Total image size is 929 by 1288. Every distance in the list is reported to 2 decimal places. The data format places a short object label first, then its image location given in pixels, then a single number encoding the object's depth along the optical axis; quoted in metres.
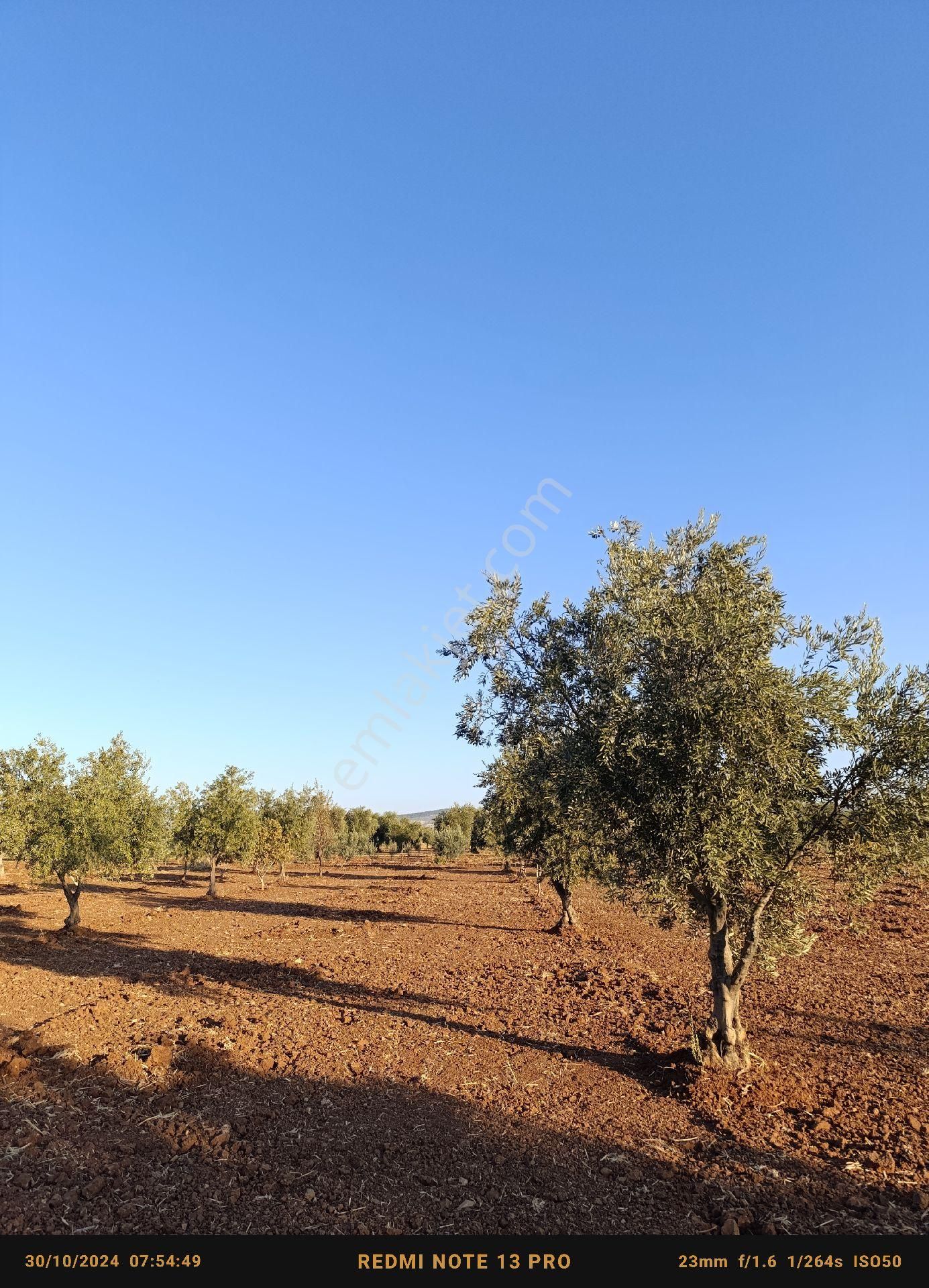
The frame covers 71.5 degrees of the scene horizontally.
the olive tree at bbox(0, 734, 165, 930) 28.22
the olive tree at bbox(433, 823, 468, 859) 73.25
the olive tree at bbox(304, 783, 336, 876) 71.25
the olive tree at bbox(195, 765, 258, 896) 45.81
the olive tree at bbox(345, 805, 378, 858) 85.50
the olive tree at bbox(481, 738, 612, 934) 26.09
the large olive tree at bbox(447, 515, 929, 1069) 11.20
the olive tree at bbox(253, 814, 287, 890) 49.94
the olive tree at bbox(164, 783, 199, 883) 45.56
